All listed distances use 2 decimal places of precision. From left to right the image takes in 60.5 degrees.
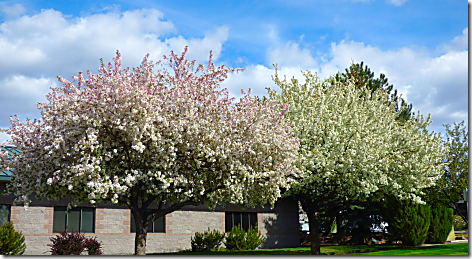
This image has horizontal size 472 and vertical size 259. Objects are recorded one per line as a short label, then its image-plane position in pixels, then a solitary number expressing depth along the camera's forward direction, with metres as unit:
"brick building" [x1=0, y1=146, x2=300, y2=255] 22.11
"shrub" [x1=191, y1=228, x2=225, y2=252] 27.16
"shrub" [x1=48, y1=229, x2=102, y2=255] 20.75
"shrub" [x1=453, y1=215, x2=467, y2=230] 56.53
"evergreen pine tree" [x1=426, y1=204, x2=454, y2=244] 28.88
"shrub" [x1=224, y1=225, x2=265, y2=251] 28.03
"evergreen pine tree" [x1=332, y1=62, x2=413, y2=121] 40.06
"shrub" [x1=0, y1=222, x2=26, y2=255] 19.88
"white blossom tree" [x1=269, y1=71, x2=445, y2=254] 20.64
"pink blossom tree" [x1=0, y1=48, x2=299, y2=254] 13.55
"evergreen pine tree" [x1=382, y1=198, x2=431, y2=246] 26.98
